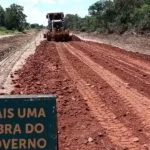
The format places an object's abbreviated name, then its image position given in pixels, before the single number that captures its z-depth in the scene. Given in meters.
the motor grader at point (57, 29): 51.31
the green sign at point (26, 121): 5.77
